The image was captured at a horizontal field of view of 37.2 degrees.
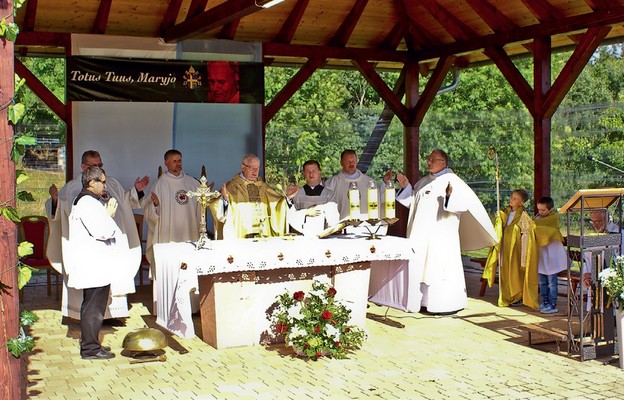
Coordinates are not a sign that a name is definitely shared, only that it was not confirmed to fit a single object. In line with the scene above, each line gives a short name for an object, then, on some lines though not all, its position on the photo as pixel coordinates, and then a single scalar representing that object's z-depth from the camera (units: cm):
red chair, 1201
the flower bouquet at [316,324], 808
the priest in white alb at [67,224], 962
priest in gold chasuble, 942
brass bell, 793
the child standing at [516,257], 1068
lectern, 793
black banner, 1216
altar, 806
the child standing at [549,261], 1048
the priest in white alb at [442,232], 1036
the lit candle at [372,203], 864
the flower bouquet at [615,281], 770
